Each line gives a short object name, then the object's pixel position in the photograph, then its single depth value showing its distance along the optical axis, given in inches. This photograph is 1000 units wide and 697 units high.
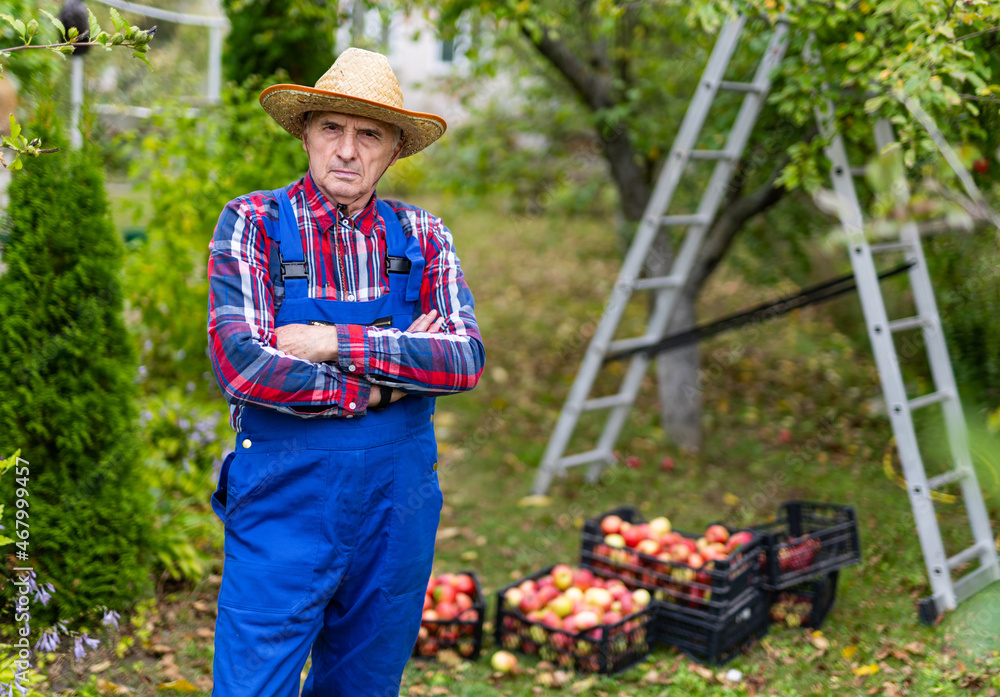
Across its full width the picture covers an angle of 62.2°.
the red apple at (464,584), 144.7
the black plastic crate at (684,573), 134.6
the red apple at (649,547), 148.3
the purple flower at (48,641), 117.7
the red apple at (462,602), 142.3
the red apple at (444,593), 141.9
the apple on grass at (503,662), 135.0
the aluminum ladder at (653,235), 182.2
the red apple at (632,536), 153.3
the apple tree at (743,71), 127.6
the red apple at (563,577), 146.7
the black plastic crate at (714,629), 133.9
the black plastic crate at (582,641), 132.6
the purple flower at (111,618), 124.0
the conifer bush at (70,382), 116.6
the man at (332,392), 82.4
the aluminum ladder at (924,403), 146.1
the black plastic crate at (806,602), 145.9
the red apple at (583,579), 147.3
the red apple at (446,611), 139.4
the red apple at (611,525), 155.4
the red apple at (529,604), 140.9
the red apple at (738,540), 146.3
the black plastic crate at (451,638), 138.8
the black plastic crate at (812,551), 142.2
